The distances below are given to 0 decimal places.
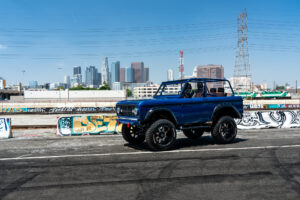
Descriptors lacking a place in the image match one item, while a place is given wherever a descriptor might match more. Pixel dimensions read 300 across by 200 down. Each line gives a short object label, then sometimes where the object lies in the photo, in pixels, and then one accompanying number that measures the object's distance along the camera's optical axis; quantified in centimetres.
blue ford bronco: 777
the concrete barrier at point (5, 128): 1221
